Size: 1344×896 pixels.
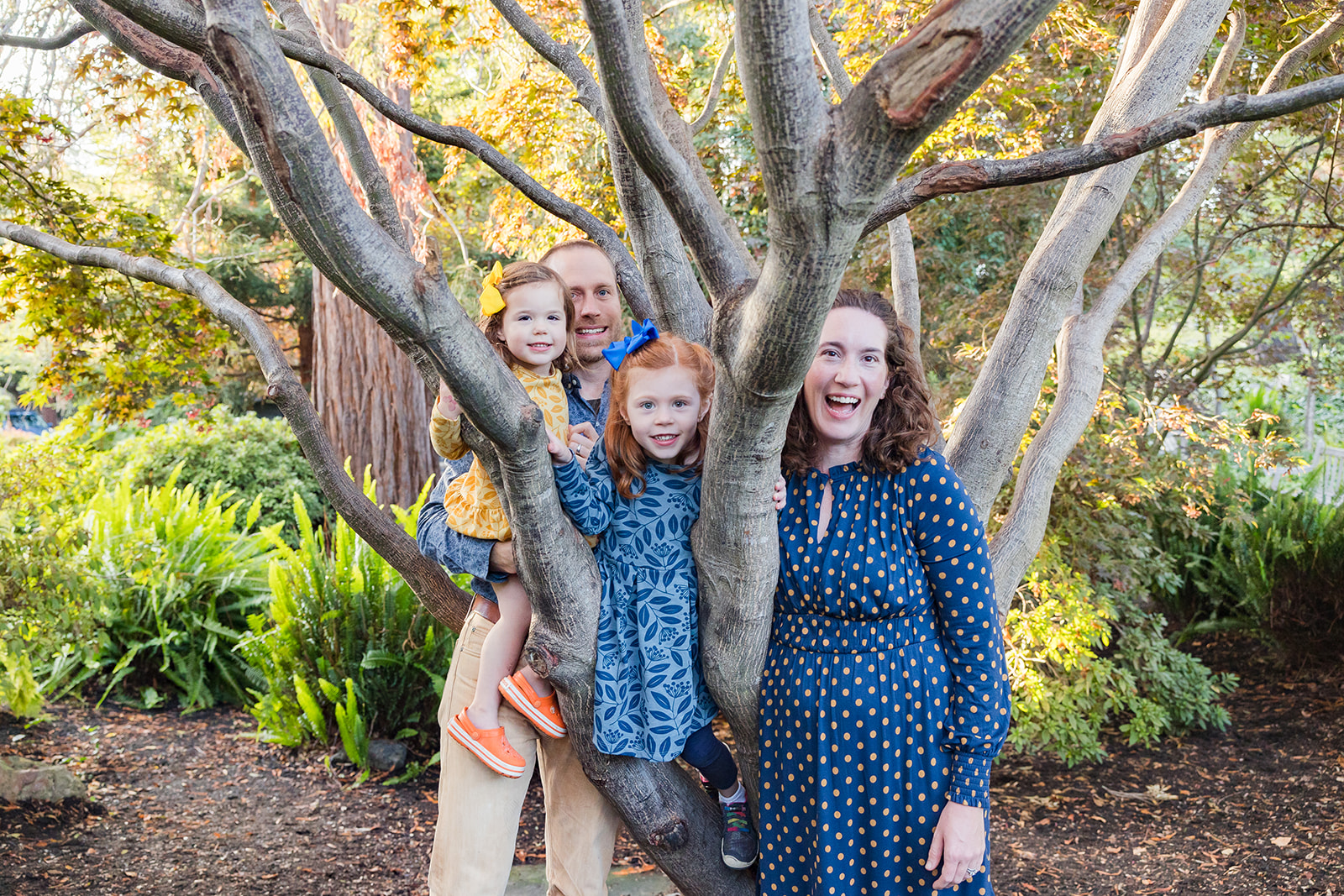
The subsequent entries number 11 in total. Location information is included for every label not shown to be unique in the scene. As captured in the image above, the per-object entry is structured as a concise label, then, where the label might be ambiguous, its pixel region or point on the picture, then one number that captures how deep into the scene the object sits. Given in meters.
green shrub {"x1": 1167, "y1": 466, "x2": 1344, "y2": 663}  5.81
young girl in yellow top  2.14
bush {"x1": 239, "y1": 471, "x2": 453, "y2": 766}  4.67
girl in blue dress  1.99
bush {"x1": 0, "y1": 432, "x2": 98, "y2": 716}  3.62
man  2.22
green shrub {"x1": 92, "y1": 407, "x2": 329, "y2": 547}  8.84
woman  1.85
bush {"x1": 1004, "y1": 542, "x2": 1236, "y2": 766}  4.29
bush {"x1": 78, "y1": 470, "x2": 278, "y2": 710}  5.46
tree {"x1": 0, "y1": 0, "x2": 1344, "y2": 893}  1.32
